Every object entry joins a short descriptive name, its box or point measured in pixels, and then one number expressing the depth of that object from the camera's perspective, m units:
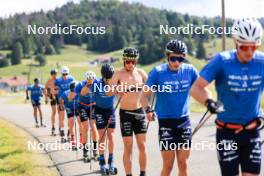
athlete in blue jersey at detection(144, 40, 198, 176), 6.76
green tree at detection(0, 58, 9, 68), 158.12
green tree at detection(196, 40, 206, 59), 160.25
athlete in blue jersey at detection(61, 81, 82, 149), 12.97
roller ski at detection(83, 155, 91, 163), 10.75
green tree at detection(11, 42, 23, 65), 155.62
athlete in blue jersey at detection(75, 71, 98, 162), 10.60
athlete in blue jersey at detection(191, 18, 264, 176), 4.79
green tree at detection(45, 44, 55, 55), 173.25
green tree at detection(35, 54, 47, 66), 153.44
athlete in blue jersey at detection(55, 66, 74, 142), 14.03
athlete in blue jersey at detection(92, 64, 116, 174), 9.48
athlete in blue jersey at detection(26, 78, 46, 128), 19.70
